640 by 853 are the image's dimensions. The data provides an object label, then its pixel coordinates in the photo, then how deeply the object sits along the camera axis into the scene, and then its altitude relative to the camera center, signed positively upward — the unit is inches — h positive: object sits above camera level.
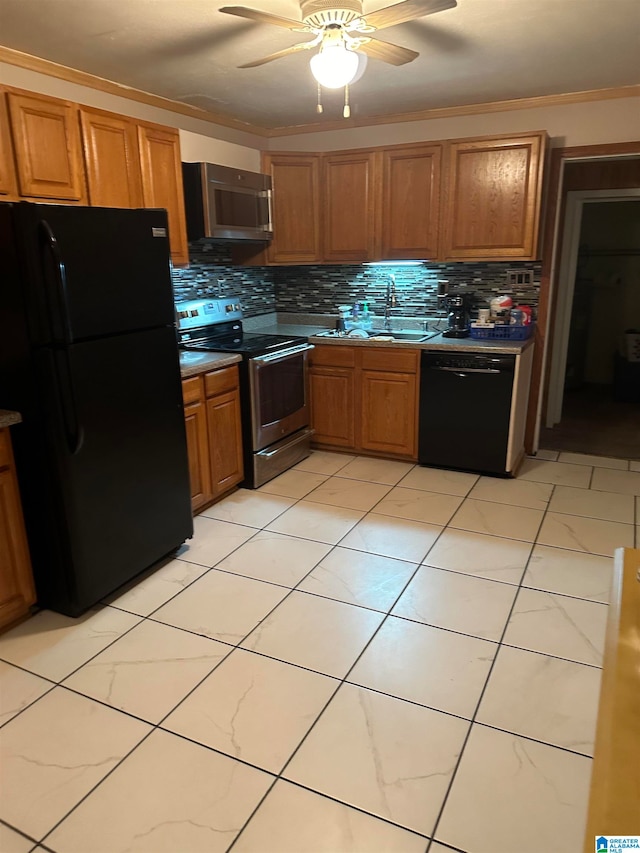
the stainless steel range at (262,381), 140.8 -28.9
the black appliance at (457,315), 157.5 -14.4
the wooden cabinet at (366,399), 155.6 -36.8
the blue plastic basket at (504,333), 148.6 -18.2
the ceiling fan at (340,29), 77.0 +31.5
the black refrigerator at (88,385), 82.7 -18.2
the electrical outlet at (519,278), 156.0 -4.8
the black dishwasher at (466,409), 143.6 -36.8
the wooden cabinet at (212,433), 124.9 -37.1
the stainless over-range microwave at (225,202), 134.5 +14.7
